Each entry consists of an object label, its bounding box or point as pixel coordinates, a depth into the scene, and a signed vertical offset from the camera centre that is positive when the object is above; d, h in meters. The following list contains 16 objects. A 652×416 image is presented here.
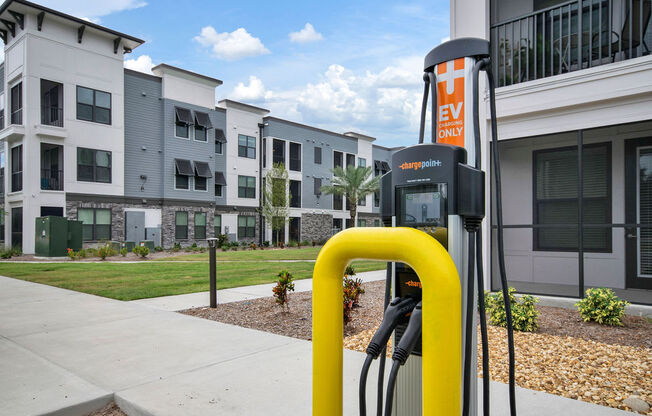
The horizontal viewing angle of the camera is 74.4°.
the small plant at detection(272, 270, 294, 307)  6.48 -1.09
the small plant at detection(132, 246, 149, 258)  19.42 -1.55
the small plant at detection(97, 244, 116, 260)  18.84 -1.59
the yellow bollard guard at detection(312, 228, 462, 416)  1.48 -0.35
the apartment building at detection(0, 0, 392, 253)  22.06 +4.52
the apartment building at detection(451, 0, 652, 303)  6.86 +1.41
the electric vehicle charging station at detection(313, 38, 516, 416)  1.50 -0.15
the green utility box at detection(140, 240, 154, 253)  24.68 -1.56
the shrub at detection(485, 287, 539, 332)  5.33 -1.23
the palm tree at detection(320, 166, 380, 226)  37.44 +2.77
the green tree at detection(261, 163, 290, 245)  32.84 +1.42
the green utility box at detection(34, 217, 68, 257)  19.17 -0.86
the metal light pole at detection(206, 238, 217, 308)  7.25 -0.93
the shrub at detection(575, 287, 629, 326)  5.64 -1.23
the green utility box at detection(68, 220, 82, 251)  20.27 -0.85
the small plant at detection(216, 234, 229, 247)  28.91 -1.56
